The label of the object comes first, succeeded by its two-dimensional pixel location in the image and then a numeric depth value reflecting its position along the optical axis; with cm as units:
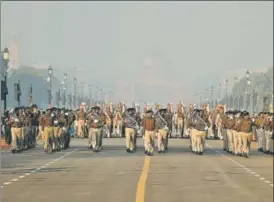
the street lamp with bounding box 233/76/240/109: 16662
